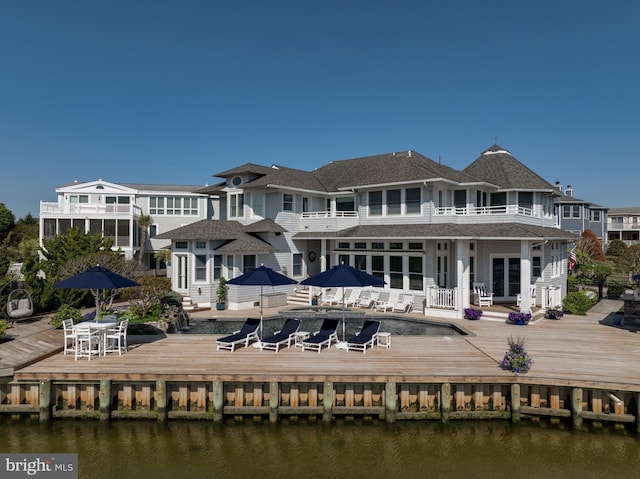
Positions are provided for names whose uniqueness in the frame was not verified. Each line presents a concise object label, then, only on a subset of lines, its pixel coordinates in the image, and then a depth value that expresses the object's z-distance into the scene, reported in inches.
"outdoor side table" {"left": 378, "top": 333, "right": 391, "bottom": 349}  504.8
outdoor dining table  466.3
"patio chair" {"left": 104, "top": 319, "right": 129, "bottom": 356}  469.0
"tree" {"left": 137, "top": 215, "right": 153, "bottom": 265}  1285.7
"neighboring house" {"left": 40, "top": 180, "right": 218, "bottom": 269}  1214.3
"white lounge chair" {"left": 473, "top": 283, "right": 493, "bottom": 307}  785.6
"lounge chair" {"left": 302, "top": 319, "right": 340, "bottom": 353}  491.5
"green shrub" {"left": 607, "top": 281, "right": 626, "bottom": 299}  1004.6
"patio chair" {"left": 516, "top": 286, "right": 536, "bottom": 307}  779.8
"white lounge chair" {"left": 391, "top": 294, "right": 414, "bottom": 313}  789.9
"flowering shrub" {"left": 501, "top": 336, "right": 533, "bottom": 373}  399.2
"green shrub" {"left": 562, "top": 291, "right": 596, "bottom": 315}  767.1
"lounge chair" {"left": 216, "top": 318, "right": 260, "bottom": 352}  492.7
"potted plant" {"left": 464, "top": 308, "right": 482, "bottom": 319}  703.7
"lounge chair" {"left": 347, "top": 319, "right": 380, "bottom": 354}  488.7
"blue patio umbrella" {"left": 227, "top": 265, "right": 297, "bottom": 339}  534.6
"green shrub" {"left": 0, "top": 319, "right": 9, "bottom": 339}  482.6
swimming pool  655.1
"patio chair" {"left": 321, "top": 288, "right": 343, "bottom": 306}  866.8
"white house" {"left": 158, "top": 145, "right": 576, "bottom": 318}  781.3
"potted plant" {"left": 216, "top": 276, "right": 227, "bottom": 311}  832.9
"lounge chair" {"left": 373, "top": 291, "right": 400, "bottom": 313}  803.4
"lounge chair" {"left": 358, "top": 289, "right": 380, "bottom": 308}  835.0
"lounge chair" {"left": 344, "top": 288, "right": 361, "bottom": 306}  864.3
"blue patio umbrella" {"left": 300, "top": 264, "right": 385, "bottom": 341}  511.2
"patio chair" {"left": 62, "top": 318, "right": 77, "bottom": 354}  464.1
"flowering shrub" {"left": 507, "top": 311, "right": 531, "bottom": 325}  655.1
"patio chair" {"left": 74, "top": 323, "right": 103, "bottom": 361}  449.4
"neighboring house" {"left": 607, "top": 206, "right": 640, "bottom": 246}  2199.8
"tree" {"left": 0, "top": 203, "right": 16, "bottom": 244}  1711.4
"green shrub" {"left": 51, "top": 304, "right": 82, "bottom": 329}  543.5
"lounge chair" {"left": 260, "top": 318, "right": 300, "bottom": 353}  494.3
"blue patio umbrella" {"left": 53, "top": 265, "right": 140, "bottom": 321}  459.5
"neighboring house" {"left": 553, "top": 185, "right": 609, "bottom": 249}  1737.2
